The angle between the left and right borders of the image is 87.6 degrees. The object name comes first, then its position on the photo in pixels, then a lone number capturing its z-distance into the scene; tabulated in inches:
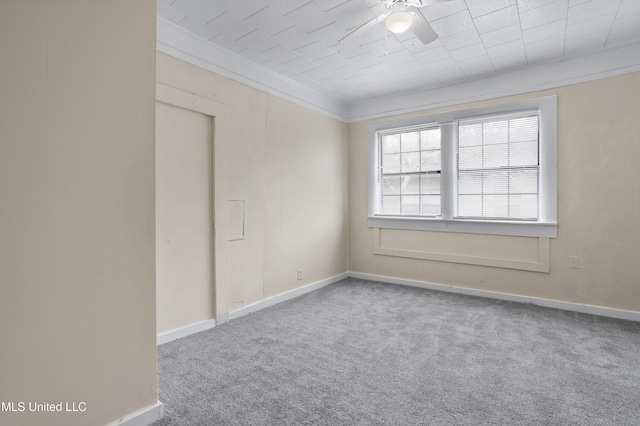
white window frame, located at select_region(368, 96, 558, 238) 145.0
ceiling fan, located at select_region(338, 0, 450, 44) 89.3
